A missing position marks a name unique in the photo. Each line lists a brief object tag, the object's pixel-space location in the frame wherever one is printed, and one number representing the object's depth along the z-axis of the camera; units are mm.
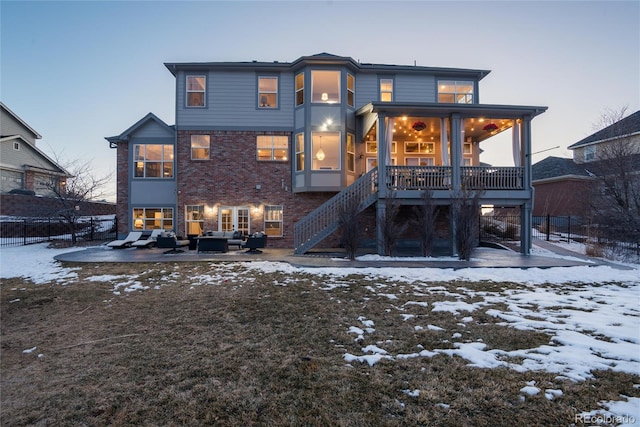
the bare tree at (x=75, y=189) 16172
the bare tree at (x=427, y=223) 10984
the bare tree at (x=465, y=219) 10336
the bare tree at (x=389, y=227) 11039
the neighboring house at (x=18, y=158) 24172
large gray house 14484
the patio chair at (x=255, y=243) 12672
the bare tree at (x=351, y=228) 10664
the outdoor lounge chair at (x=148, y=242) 14320
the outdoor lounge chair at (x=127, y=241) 14047
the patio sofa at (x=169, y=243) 12727
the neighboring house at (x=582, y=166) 14258
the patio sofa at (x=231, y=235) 13574
